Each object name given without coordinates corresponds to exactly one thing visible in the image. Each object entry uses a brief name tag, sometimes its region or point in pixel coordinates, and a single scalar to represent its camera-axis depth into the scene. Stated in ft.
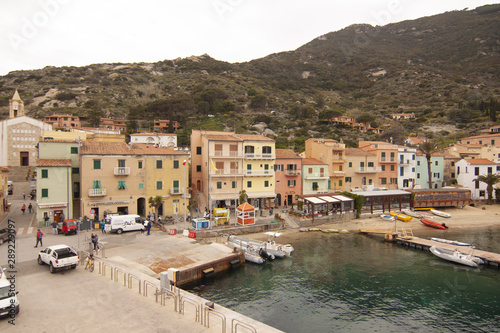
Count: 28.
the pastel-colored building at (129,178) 117.19
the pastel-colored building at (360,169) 180.24
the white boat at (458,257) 90.99
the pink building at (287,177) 161.51
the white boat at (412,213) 152.87
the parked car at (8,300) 42.24
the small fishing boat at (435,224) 136.23
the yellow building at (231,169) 144.15
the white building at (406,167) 192.24
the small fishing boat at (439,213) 153.04
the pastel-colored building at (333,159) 174.19
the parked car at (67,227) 98.48
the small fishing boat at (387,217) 146.10
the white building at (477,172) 190.39
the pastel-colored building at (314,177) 167.43
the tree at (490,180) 176.14
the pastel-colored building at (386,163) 186.80
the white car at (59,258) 62.38
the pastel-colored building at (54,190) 109.91
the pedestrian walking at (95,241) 78.24
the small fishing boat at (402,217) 147.13
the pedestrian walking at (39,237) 82.23
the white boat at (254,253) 91.18
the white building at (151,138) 229.35
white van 102.58
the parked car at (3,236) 85.74
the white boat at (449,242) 103.67
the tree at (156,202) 121.41
